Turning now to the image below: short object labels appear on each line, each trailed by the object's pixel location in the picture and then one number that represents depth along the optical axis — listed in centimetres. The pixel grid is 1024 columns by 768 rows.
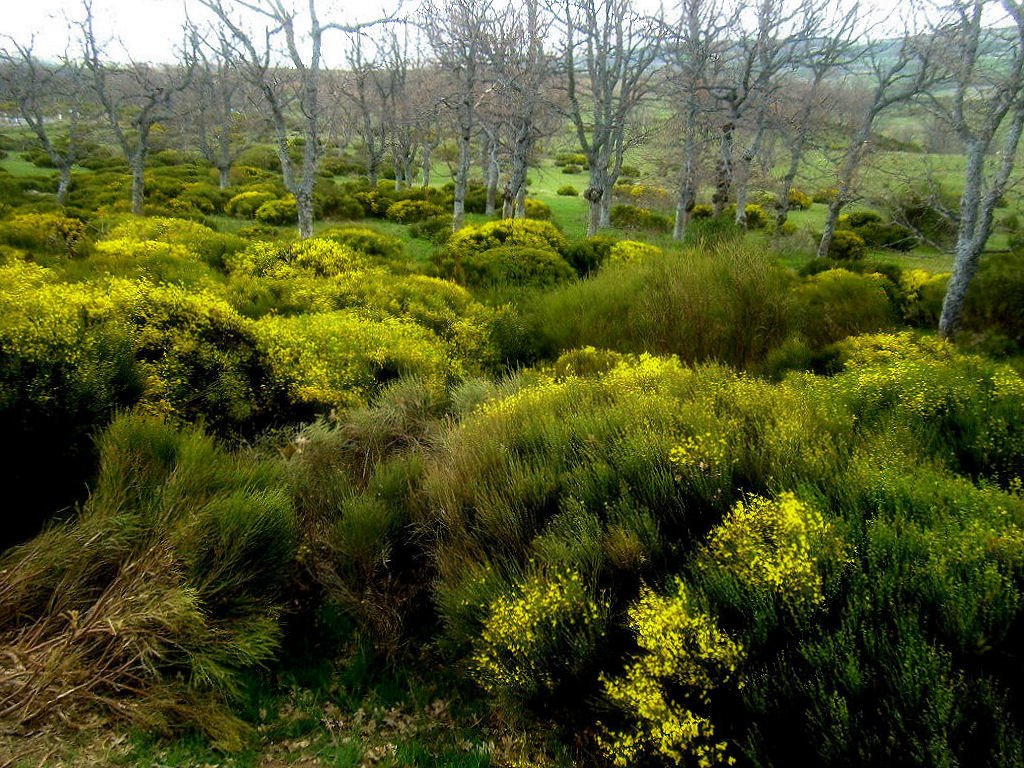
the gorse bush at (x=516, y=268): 1166
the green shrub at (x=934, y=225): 2162
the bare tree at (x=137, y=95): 1677
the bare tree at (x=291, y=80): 1196
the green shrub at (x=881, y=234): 2272
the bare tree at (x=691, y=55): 1507
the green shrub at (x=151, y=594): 274
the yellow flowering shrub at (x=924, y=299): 1071
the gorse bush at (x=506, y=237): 1327
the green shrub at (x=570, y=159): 4331
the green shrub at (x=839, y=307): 862
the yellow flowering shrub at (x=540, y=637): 278
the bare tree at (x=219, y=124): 2614
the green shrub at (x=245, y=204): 2059
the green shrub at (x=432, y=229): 1794
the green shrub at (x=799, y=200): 3136
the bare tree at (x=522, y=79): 1566
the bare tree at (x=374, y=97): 2619
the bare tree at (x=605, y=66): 1539
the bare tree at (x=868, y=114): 1580
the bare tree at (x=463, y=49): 1595
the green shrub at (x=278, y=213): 1914
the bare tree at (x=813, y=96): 1612
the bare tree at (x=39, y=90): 1858
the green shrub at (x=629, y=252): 1166
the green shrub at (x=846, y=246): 2011
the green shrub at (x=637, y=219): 2564
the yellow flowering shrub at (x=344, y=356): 650
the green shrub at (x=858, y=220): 2524
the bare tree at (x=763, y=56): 1452
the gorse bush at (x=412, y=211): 2159
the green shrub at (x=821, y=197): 3219
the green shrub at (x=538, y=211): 2427
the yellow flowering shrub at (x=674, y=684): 233
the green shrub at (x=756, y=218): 2708
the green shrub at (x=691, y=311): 741
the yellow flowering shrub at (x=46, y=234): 1042
